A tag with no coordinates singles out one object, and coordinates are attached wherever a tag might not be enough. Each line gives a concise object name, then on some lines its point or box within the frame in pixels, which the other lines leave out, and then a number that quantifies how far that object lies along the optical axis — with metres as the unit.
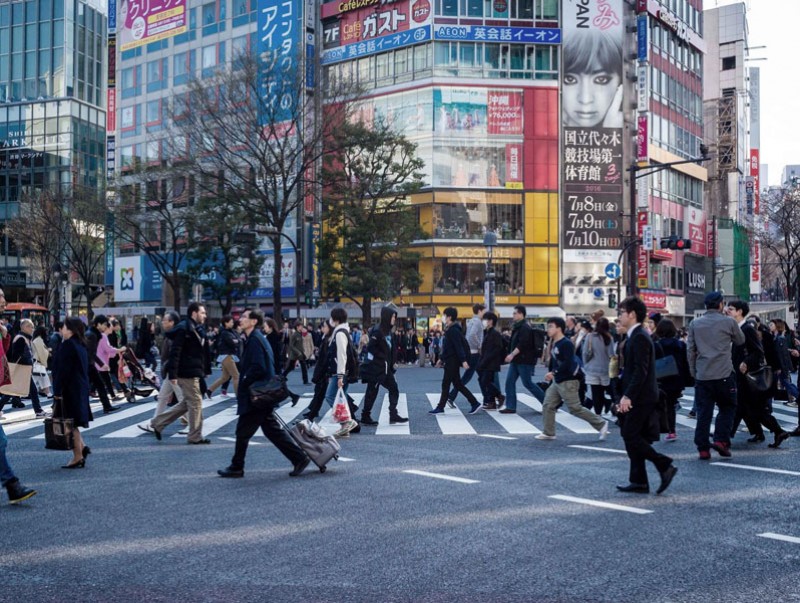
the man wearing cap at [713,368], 9.56
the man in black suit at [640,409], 7.43
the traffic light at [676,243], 28.72
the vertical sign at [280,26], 51.59
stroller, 17.67
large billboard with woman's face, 49.25
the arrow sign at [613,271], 33.25
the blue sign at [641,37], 50.19
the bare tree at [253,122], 31.05
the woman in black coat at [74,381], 8.88
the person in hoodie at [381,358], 12.39
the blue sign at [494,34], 48.56
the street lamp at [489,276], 33.62
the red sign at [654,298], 52.97
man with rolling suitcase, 8.52
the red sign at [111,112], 64.75
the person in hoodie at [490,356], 15.41
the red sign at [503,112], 48.91
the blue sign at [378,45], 48.78
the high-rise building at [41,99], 70.25
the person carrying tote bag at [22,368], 11.41
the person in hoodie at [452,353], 14.38
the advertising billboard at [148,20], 60.62
